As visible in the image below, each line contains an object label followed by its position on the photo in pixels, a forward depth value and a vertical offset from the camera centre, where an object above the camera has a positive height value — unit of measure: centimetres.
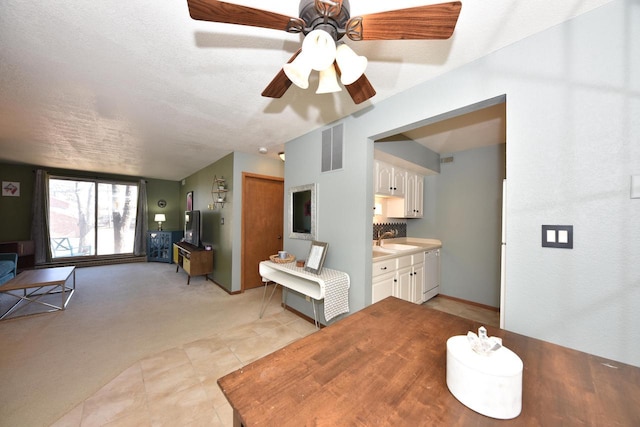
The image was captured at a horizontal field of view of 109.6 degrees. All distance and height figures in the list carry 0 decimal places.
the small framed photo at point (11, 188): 499 +50
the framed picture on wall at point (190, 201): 586 +32
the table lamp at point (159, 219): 665 -19
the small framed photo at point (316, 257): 239 -46
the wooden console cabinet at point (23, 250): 438 -81
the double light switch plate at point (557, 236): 125 -10
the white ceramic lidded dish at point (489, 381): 56 -43
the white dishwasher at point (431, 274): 337 -90
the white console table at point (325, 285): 214 -75
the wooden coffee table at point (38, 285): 283 -93
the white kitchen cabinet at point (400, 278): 247 -76
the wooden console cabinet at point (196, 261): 422 -92
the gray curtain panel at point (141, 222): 643 -28
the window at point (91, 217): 557 -14
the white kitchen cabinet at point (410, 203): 349 +22
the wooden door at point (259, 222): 399 -15
